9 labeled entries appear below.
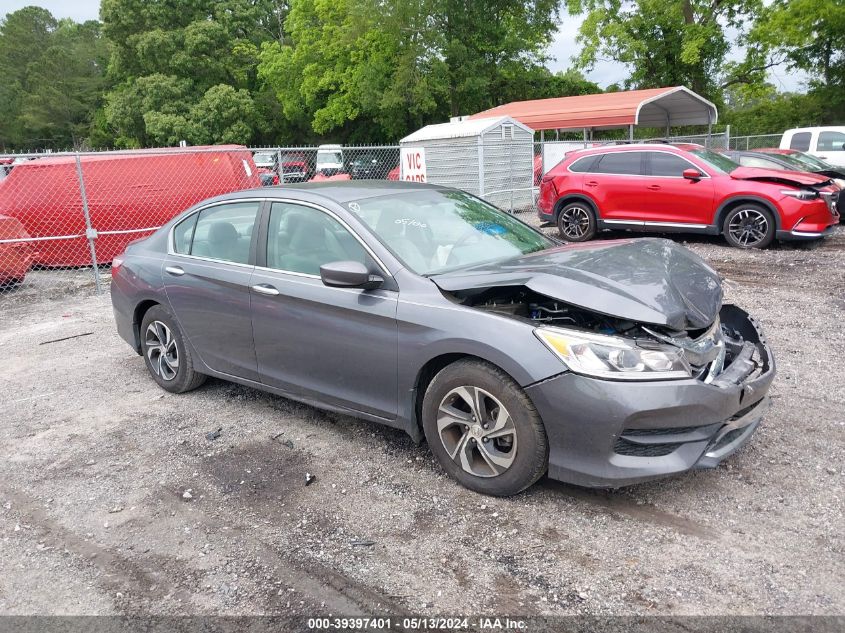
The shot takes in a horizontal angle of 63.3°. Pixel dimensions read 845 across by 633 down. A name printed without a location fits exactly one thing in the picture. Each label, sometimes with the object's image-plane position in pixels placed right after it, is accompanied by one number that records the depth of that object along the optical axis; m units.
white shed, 14.75
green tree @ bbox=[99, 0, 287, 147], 40.44
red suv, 10.01
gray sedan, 3.13
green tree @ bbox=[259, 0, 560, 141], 35.56
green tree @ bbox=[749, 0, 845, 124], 28.64
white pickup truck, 16.09
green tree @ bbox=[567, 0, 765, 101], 32.03
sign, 15.05
